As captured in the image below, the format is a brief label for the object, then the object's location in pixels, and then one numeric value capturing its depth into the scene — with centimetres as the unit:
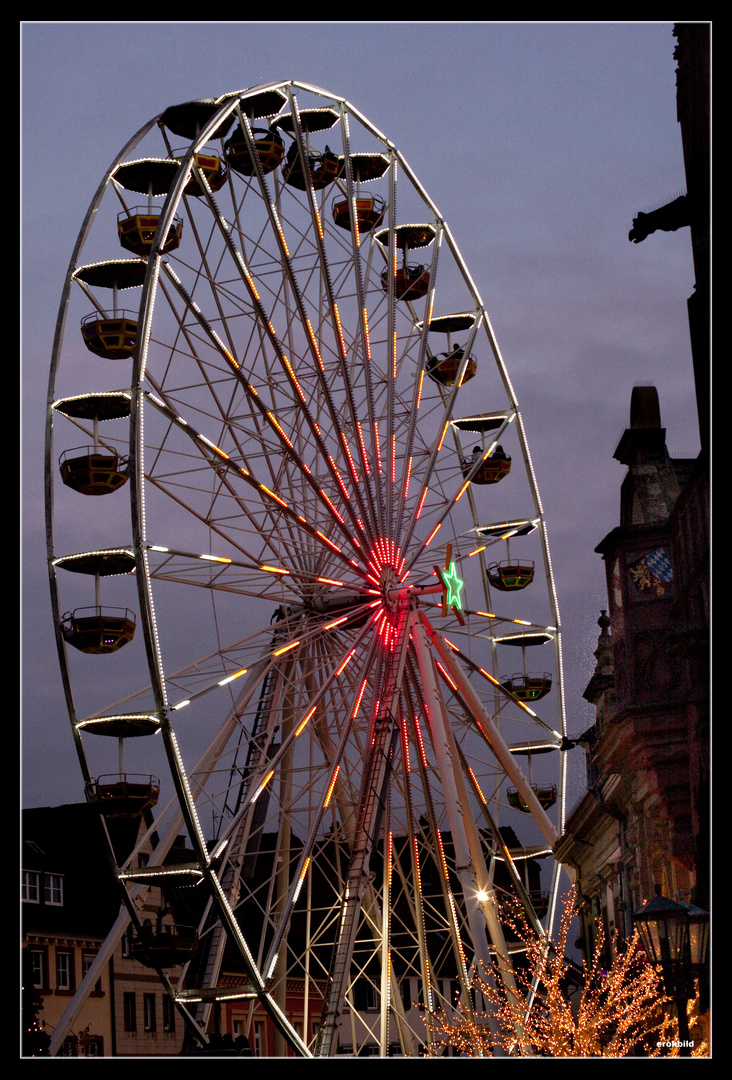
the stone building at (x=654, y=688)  3369
